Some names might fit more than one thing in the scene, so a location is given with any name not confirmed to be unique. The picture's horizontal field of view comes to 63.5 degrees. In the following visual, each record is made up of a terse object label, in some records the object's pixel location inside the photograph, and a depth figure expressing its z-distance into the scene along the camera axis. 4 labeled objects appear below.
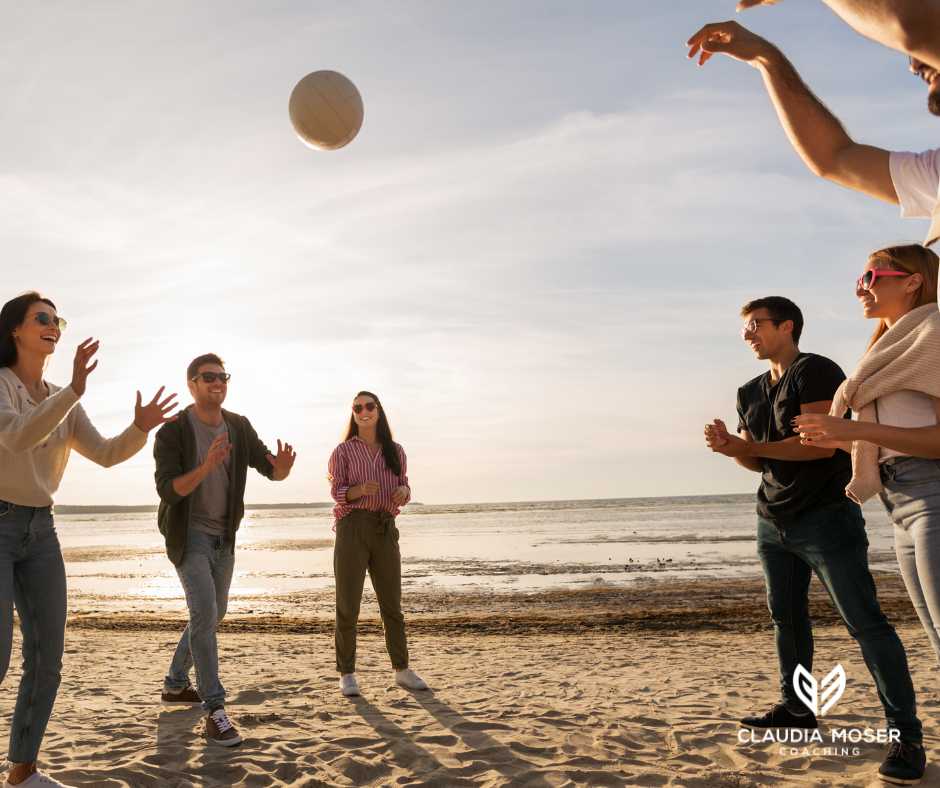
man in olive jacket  5.09
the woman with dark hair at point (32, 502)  3.63
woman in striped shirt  6.46
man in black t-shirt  3.99
